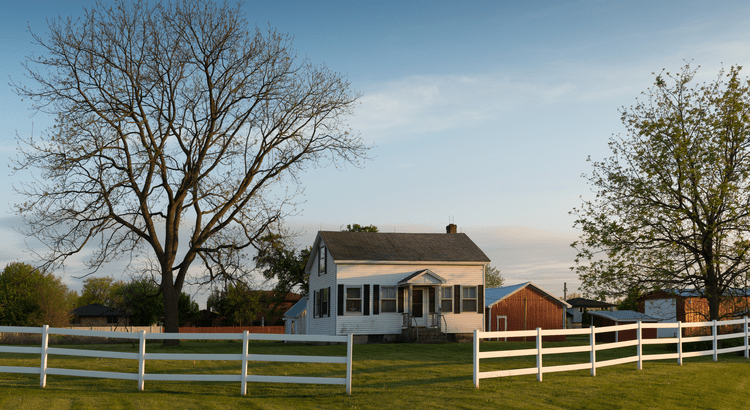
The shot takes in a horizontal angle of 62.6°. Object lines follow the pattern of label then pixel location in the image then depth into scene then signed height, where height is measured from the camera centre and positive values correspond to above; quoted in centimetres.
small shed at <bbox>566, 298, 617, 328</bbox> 6117 -293
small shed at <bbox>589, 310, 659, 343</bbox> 4197 -263
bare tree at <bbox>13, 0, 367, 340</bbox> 2577 +640
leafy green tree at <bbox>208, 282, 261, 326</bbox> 6291 -347
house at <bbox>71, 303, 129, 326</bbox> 7050 -467
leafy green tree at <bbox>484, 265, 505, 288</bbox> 8832 +54
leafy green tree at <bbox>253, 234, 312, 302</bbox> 5072 +22
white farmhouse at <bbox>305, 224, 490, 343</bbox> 3131 -45
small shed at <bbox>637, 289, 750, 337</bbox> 2622 -134
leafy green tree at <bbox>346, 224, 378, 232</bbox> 5601 +475
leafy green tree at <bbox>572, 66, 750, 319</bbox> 2497 +317
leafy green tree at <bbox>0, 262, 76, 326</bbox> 5419 -213
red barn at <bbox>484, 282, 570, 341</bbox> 4103 -181
